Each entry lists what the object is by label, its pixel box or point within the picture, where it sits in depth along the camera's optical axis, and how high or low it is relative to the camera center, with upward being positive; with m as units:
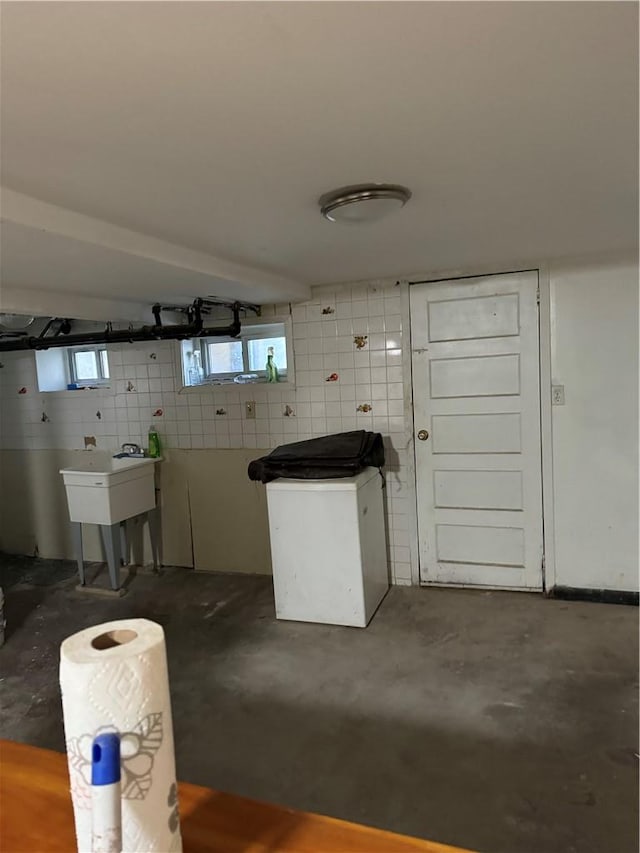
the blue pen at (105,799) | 0.65 -0.46
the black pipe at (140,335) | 3.62 +0.34
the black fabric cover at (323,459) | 3.17 -0.47
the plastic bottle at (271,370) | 3.98 +0.07
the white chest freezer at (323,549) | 3.14 -0.97
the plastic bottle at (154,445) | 4.22 -0.43
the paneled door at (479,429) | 3.41 -0.38
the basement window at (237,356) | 4.02 +0.19
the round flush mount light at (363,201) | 1.79 +0.56
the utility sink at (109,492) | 3.75 -0.69
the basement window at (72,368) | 4.50 +0.19
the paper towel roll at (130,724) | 0.71 -0.42
